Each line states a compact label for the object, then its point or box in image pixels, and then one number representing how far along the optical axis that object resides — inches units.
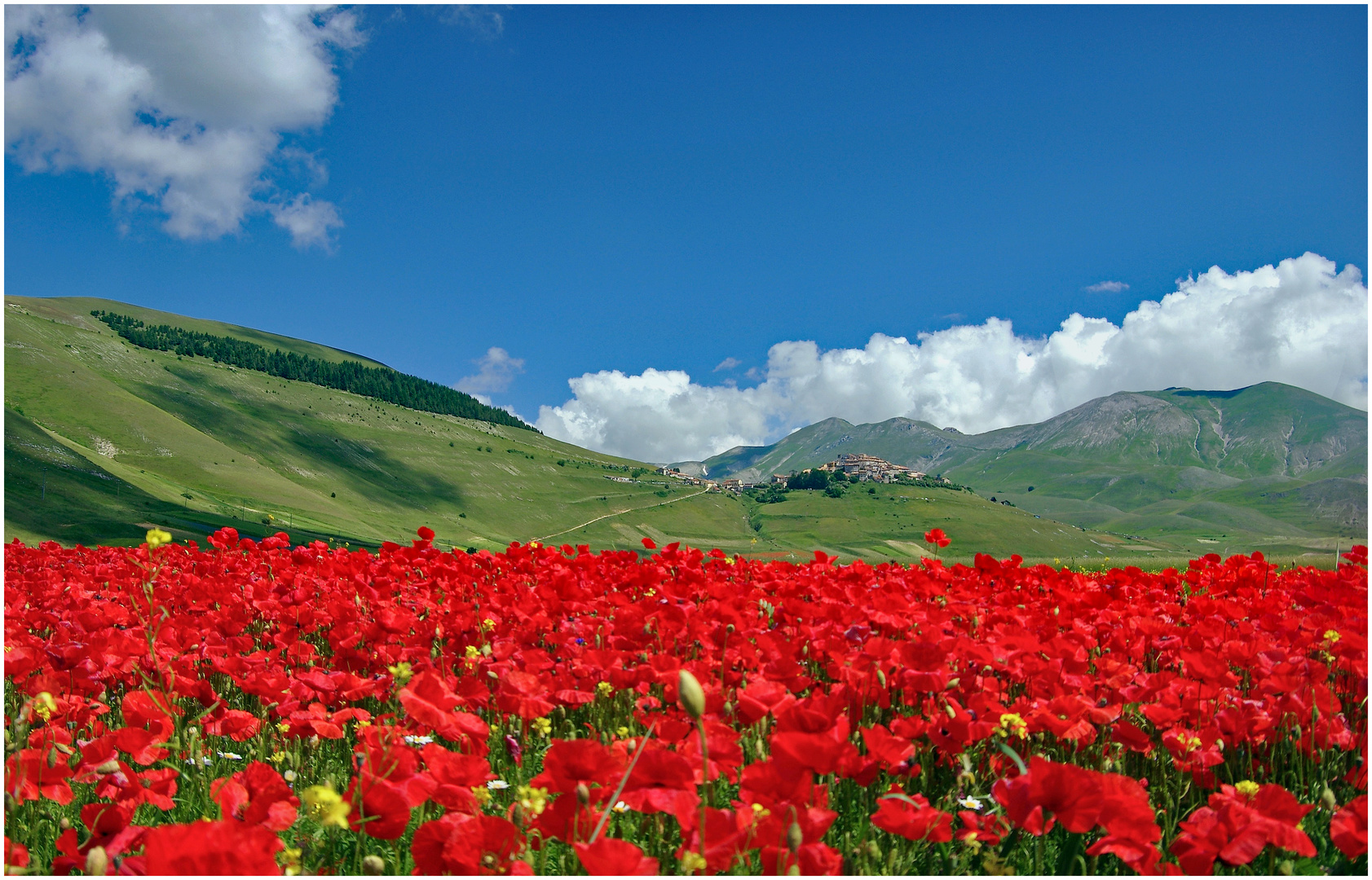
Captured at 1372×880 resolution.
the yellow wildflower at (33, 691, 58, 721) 109.8
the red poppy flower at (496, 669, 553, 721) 125.7
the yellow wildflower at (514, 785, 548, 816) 82.4
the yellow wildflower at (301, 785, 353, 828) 65.2
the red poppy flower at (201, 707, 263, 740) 129.7
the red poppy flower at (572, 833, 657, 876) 66.5
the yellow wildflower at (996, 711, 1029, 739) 114.3
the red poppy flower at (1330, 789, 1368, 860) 87.3
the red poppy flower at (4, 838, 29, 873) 84.9
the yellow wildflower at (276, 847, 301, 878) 78.6
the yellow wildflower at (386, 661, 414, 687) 117.2
